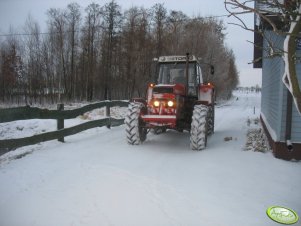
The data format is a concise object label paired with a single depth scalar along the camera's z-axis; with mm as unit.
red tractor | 8211
